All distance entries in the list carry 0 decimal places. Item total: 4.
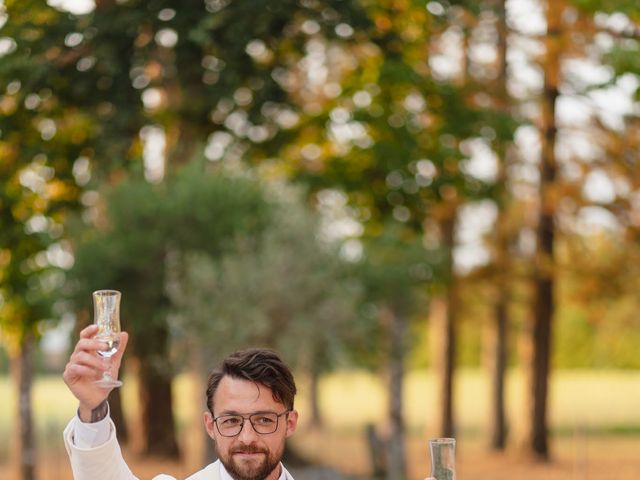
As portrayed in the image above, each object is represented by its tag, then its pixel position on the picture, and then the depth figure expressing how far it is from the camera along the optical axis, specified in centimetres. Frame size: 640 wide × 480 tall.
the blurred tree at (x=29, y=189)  1684
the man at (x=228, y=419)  397
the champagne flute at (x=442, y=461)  397
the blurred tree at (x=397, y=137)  1994
